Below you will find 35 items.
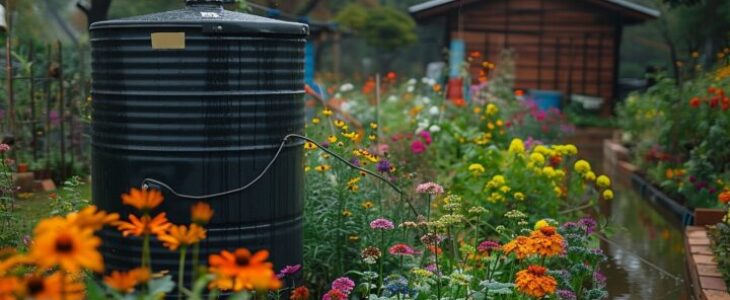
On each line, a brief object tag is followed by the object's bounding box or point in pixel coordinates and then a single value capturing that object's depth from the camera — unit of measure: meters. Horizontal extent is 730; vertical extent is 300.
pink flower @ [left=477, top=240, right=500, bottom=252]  4.18
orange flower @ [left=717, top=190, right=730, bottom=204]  5.15
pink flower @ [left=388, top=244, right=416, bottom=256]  4.03
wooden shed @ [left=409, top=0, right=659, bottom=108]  22.77
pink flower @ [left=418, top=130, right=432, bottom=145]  8.73
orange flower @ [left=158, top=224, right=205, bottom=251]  2.22
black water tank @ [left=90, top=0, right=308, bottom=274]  3.82
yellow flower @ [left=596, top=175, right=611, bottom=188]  6.15
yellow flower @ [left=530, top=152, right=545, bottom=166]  6.42
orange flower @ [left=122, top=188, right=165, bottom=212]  2.15
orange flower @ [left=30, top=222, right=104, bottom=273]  1.76
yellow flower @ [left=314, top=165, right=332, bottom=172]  5.25
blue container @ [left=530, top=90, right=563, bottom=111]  20.10
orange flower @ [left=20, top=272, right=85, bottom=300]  1.69
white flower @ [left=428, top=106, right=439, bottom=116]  9.74
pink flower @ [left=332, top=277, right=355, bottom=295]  3.72
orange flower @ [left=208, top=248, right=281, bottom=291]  1.89
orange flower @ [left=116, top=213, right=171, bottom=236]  2.26
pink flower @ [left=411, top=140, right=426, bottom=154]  7.86
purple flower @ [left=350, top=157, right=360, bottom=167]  5.46
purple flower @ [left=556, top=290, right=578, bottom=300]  3.98
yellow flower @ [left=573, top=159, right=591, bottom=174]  6.18
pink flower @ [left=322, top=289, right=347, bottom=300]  3.59
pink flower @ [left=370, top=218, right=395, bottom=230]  4.06
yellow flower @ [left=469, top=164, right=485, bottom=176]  6.40
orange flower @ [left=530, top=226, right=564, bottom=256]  3.16
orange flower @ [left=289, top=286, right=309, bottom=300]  3.26
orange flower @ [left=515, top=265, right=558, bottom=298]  2.97
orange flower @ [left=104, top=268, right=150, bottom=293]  1.90
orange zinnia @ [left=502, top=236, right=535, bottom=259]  3.21
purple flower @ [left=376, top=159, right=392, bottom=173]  5.15
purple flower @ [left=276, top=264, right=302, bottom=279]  3.66
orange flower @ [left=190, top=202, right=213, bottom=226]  2.04
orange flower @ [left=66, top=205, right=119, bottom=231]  1.93
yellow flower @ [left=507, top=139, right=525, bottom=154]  6.64
